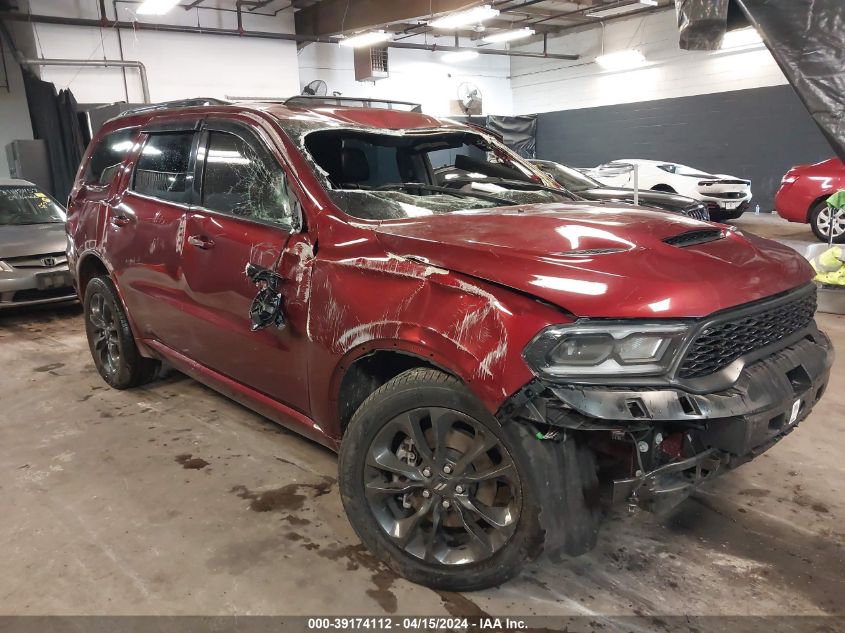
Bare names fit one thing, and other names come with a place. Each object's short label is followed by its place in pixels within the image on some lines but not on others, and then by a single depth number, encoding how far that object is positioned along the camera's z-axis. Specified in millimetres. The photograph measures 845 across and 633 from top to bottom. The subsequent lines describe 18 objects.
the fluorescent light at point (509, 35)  12938
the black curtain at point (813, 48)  2922
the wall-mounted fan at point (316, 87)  13216
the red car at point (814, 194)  9203
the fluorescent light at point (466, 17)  10016
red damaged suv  1754
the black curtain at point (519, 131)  19250
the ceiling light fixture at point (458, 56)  16444
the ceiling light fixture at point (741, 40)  14406
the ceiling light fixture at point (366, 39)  12247
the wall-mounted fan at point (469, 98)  18062
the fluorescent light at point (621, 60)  16219
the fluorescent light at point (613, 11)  15836
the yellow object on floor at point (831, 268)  5965
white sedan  11641
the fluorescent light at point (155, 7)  9375
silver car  6102
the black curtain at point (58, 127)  10781
